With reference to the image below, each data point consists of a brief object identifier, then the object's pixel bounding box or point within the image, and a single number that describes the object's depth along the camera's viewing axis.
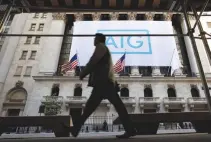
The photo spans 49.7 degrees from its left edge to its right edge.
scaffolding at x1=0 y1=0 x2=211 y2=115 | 5.44
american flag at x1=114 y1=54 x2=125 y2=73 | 25.59
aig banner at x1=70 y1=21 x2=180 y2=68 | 32.94
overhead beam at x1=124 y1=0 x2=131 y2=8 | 5.86
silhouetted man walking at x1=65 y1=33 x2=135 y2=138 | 4.18
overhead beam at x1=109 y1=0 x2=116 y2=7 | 5.83
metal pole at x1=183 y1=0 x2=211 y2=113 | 5.05
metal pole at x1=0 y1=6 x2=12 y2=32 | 5.88
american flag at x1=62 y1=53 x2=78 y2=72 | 25.95
